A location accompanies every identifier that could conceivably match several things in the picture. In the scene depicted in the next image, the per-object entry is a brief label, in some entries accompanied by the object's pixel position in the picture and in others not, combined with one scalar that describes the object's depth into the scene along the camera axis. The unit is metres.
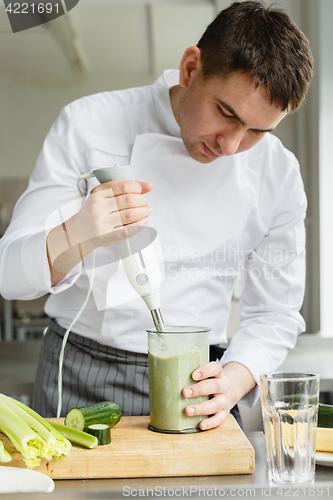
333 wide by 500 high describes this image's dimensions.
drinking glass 0.53
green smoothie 0.63
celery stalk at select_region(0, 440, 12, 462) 0.51
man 0.77
